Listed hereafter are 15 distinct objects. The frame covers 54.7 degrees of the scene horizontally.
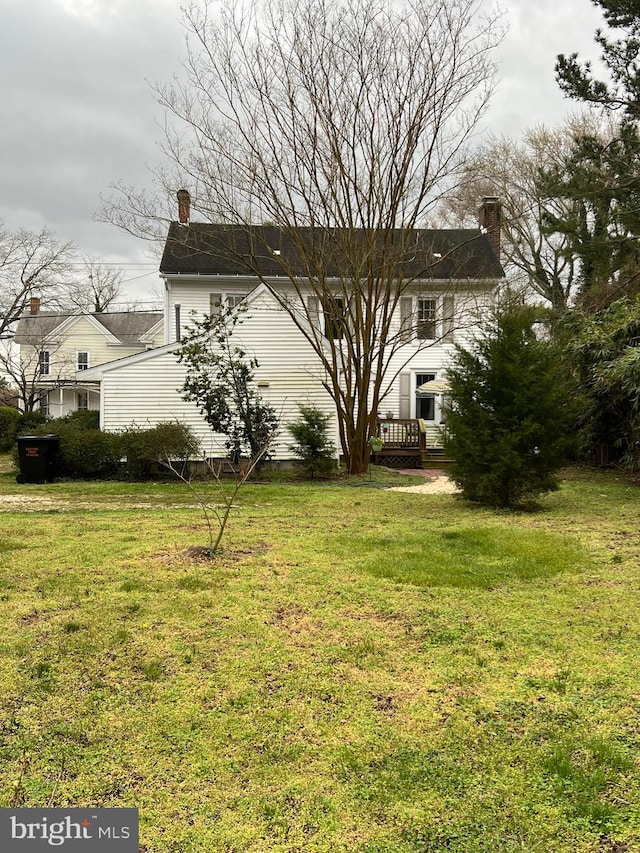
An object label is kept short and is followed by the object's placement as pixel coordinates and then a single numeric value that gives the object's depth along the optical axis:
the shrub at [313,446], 15.20
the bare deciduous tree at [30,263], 30.62
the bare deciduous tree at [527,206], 27.83
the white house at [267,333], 17.17
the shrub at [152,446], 14.88
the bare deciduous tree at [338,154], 14.23
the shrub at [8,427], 25.28
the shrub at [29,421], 24.84
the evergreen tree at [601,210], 14.31
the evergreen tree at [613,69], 13.16
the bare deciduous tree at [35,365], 32.22
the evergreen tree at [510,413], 9.35
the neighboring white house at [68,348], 37.06
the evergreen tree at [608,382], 14.03
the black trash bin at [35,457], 14.28
